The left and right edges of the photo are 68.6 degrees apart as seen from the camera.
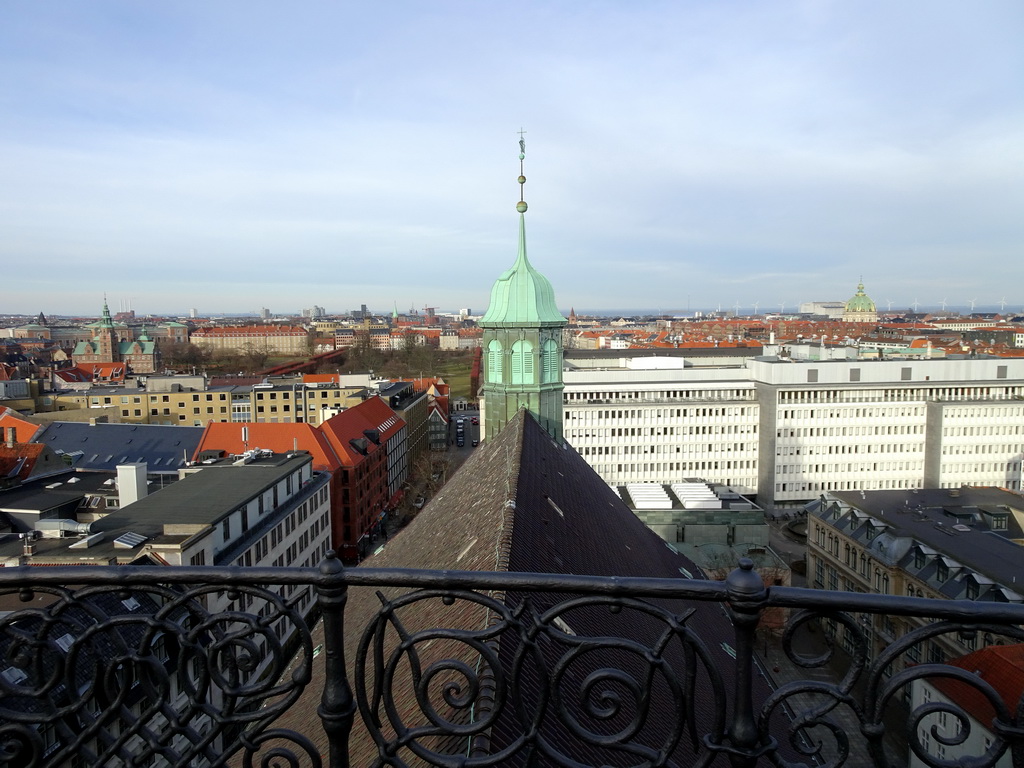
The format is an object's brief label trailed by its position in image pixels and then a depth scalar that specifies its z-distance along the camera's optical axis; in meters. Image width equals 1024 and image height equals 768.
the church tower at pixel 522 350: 20.91
